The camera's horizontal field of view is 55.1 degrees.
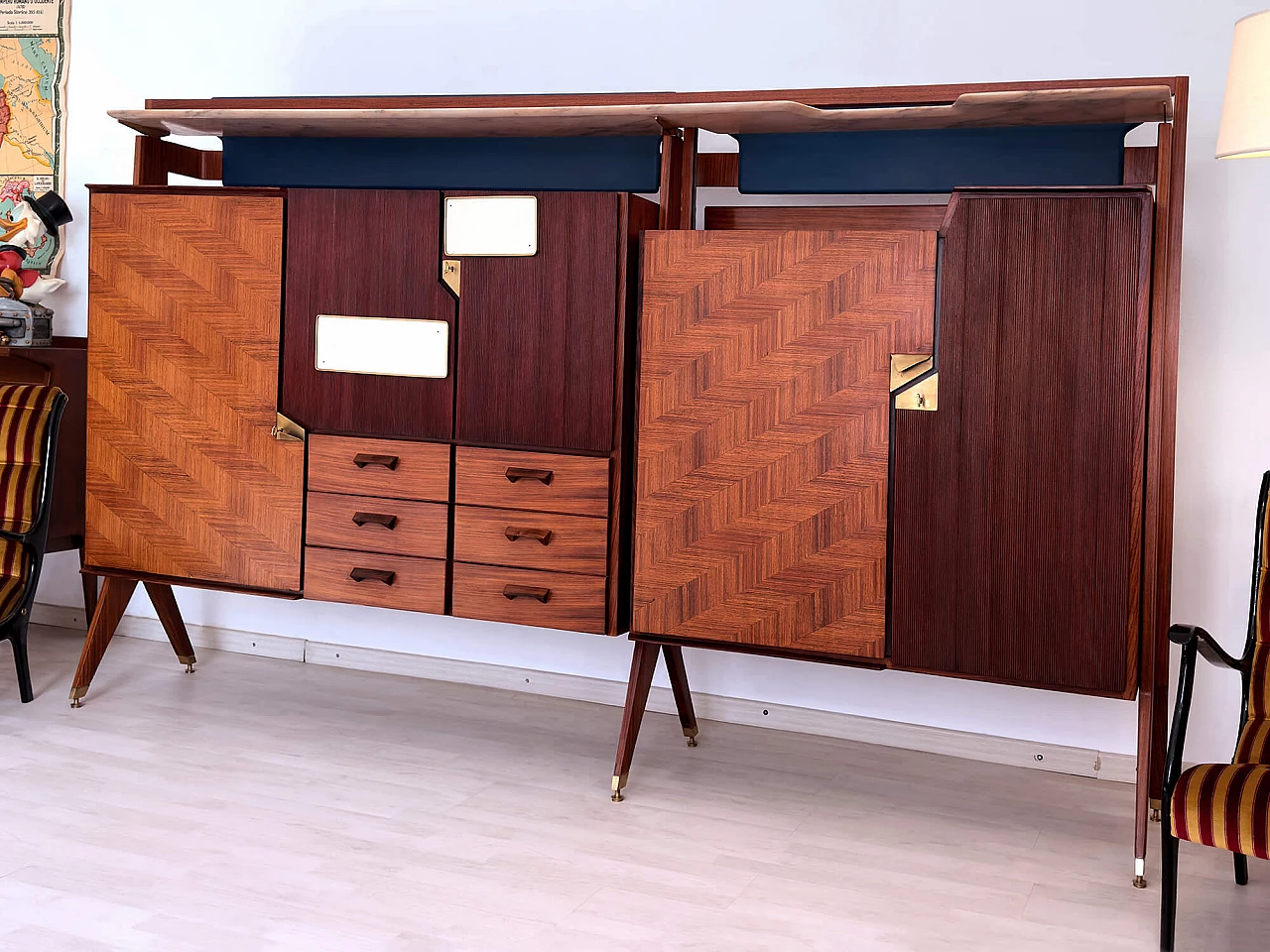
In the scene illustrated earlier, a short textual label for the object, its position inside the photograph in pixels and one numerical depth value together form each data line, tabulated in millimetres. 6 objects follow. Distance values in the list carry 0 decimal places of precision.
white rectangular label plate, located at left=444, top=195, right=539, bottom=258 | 2896
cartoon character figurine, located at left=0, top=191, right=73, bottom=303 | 4031
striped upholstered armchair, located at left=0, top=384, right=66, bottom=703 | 3283
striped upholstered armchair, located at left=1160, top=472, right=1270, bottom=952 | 1917
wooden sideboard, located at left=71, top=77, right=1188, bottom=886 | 2520
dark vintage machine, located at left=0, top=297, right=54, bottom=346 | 3830
